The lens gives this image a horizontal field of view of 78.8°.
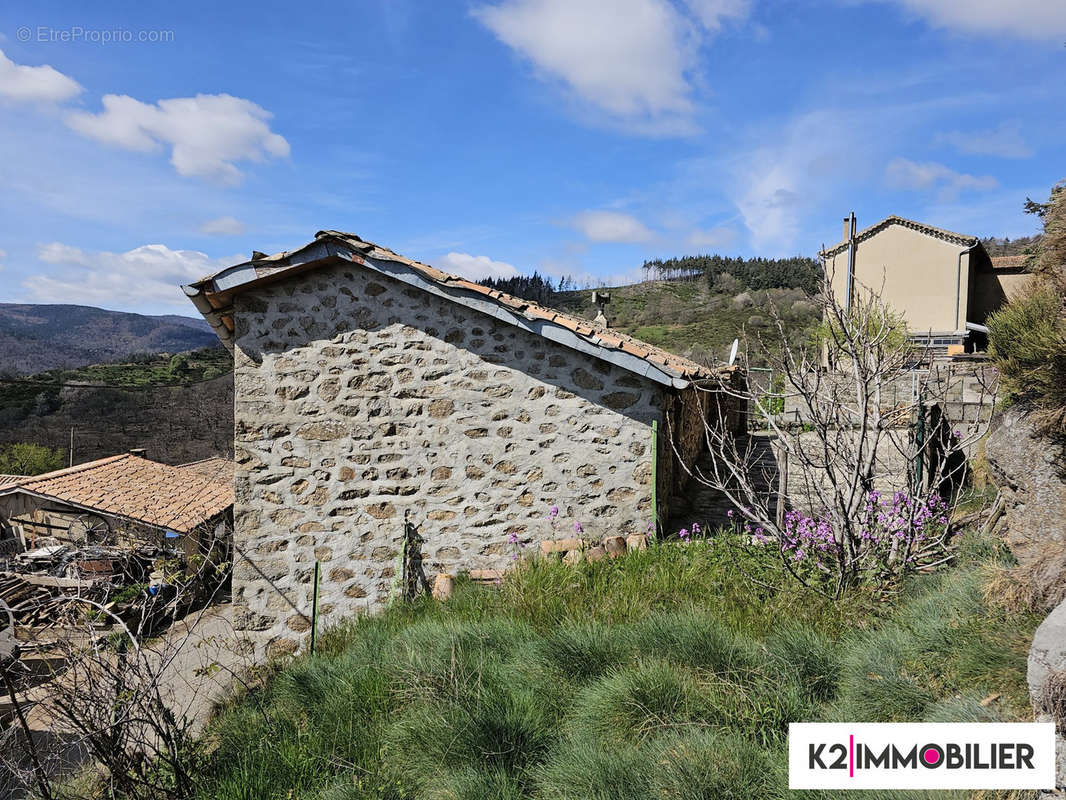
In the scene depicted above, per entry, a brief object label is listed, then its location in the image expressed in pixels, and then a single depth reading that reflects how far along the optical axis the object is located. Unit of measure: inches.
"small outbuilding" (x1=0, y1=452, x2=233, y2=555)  597.6
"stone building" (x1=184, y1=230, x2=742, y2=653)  272.4
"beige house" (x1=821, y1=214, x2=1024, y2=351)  1010.1
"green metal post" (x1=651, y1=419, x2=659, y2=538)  263.6
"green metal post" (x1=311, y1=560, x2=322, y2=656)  282.5
